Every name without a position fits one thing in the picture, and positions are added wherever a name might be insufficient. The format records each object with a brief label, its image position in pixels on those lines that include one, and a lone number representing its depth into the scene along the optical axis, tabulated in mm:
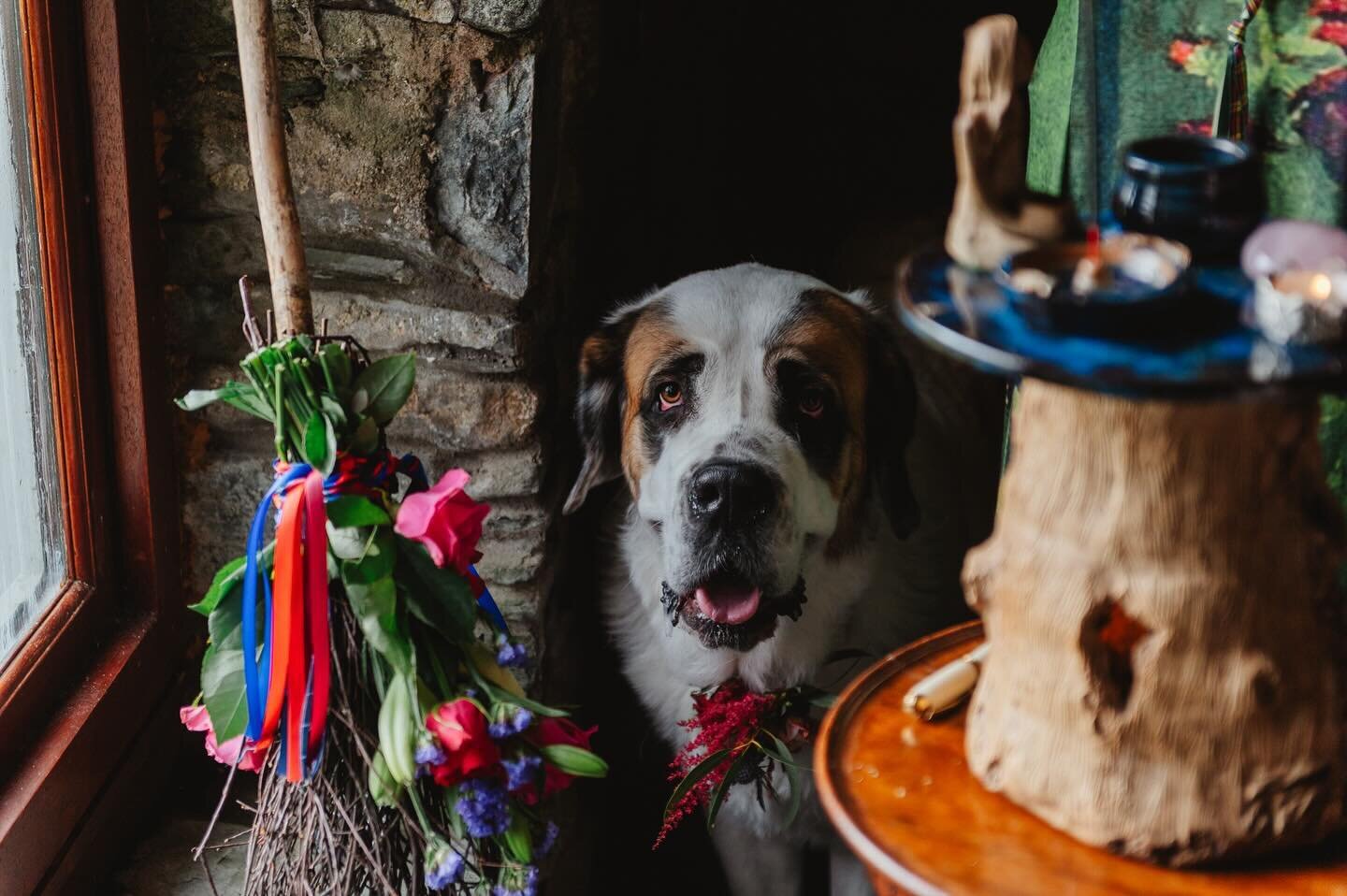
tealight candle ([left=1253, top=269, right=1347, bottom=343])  721
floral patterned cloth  1008
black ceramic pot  797
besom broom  1175
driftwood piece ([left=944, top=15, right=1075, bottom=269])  848
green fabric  1158
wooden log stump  808
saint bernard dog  1526
